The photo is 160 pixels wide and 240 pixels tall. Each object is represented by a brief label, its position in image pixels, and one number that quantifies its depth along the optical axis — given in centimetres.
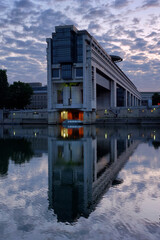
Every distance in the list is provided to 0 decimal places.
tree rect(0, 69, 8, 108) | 11912
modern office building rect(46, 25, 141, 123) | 8650
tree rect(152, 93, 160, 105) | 19625
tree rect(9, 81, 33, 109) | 12938
